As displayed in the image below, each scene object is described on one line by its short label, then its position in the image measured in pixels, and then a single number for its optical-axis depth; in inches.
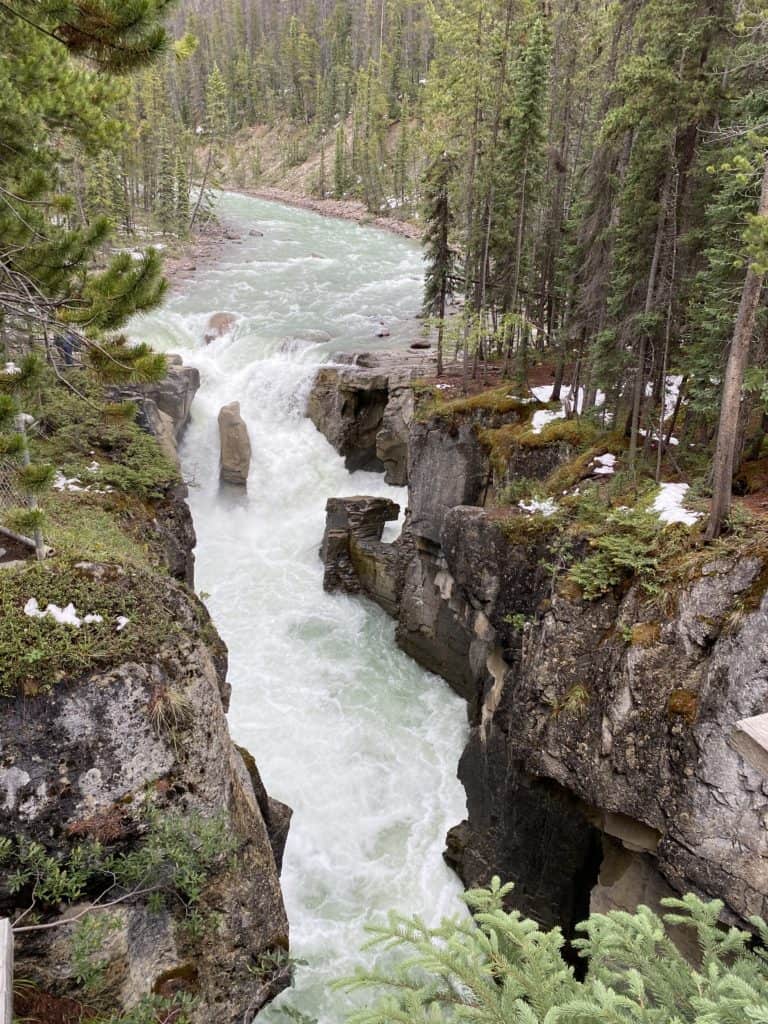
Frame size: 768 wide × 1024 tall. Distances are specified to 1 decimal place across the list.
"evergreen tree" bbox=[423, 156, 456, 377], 826.8
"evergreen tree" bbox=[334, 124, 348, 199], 2721.5
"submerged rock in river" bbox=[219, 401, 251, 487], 949.2
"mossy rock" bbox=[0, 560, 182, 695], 240.5
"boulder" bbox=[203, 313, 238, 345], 1171.9
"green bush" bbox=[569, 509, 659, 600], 415.2
